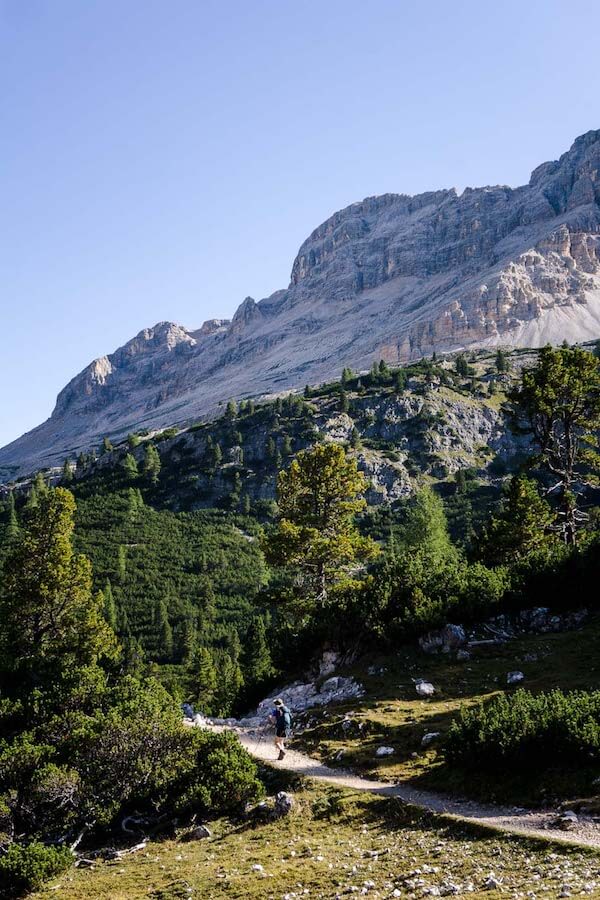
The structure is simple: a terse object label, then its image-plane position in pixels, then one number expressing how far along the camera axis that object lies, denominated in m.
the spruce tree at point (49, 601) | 29.64
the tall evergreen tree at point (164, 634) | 91.56
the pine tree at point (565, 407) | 33.88
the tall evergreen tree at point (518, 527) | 39.22
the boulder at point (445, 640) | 24.39
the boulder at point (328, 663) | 26.58
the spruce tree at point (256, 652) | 61.91
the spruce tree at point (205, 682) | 71.25
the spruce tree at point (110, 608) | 92.24
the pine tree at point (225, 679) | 64.94
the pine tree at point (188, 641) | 88.20
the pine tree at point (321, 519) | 34.44
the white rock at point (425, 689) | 20.88
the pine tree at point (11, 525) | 104.74
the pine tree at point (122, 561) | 103.81
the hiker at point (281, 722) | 19.36
